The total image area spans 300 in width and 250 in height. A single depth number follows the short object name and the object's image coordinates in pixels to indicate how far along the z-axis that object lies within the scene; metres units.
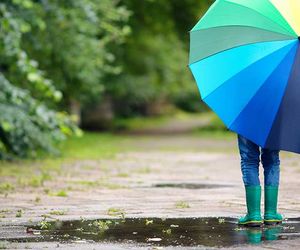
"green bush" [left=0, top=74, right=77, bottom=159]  16.22
